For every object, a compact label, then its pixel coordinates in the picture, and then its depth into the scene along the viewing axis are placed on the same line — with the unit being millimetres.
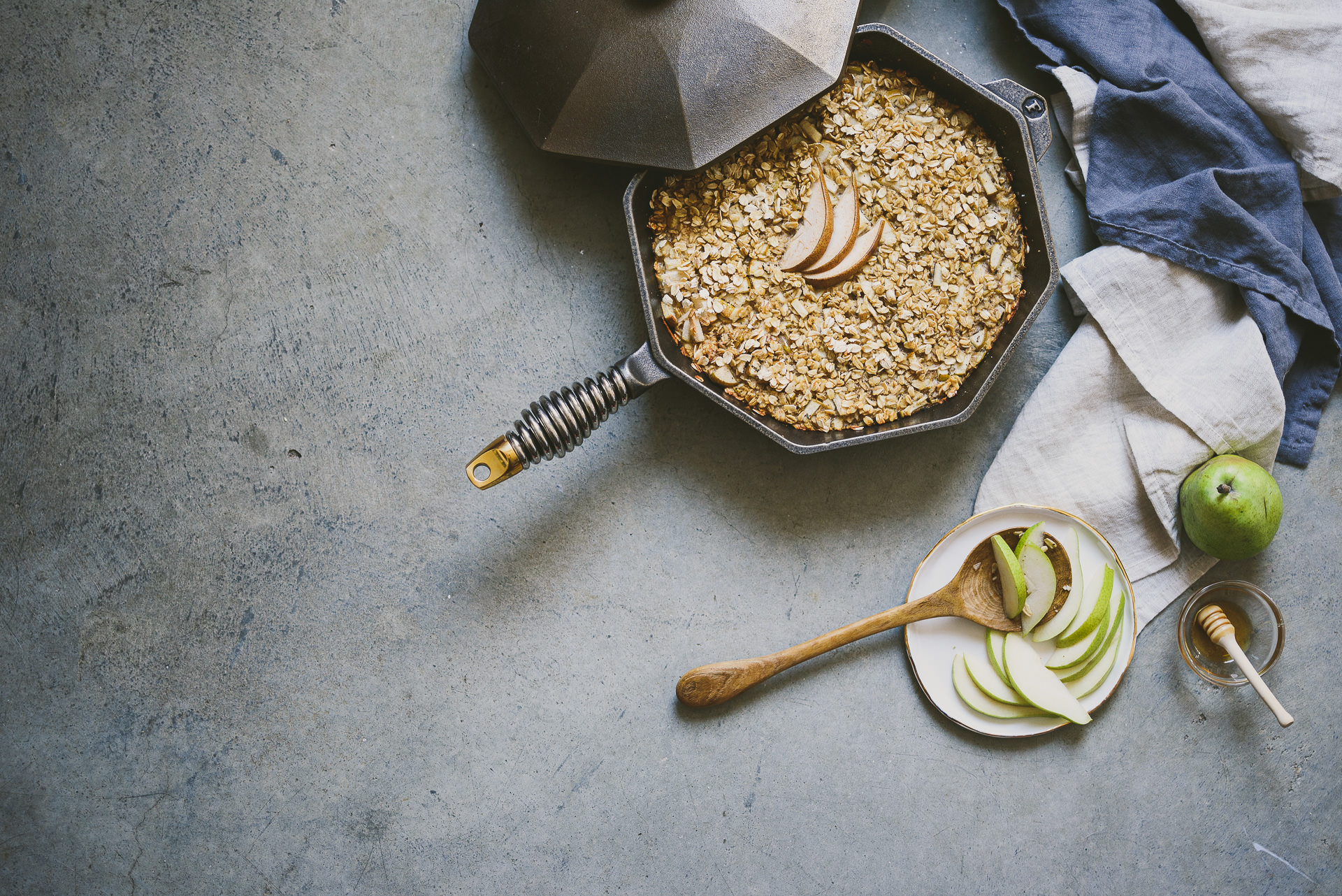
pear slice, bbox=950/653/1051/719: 1201
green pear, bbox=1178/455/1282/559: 1088
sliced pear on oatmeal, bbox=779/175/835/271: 1092
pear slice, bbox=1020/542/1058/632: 1148
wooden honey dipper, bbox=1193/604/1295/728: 1121
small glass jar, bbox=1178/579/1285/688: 1186
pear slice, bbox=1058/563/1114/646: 1131
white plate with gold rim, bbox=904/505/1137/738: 1195
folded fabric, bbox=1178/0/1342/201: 1129
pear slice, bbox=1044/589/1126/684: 1160
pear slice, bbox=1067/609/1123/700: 1190
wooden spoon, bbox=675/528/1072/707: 1181
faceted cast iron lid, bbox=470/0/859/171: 1012
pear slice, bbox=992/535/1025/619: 1135
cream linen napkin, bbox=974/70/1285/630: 1149
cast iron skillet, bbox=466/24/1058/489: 1004
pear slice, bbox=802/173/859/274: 1098
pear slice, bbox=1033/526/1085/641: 1146
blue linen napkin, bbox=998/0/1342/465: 1132
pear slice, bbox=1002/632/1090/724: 1143
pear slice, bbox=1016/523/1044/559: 1174
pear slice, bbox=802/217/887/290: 1099
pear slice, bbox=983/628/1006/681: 1188
